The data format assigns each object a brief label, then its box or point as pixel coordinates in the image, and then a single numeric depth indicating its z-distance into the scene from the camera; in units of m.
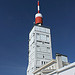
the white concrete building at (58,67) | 14.38
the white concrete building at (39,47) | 60.03
